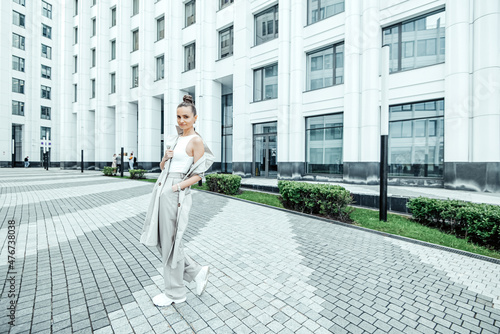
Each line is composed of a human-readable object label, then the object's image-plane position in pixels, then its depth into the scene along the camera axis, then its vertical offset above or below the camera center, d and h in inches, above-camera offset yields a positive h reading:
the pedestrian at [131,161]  921.4 +7.7
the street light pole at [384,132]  269.7 +37.1
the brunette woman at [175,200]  105.7 -16.4
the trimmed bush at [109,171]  812.0 -27.5
